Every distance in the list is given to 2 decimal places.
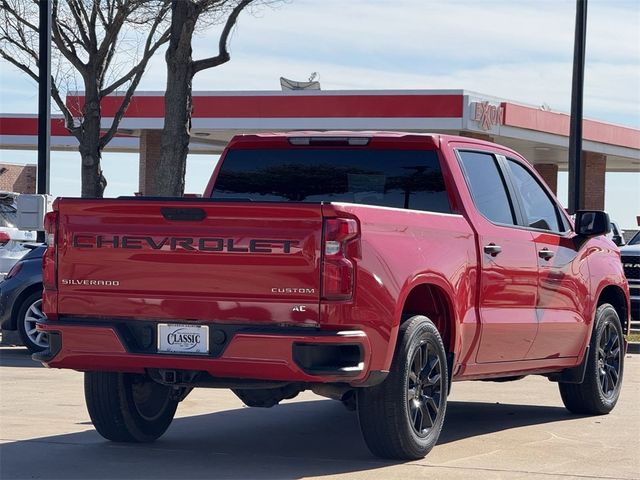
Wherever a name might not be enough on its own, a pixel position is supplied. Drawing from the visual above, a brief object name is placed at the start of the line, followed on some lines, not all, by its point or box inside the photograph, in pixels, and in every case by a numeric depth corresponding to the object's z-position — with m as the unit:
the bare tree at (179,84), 20.80
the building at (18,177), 67.94
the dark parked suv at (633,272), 19.33
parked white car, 17.86
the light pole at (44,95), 19.52
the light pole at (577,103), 22.52
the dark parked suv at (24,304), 15.41
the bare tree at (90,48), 26.83
